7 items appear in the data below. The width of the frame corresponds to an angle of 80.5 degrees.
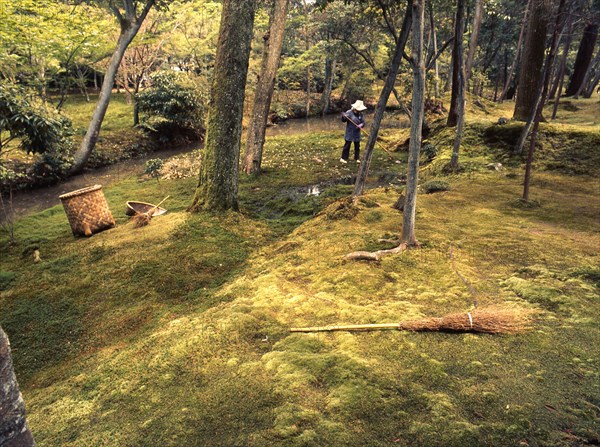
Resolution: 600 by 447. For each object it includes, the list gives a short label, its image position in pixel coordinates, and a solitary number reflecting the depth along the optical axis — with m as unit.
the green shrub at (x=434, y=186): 8.21
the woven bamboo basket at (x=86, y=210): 6.95
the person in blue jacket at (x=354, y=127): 11.90
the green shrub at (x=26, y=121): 6.55
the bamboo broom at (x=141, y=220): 7.24
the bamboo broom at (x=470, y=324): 2.95
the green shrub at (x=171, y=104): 16.92
